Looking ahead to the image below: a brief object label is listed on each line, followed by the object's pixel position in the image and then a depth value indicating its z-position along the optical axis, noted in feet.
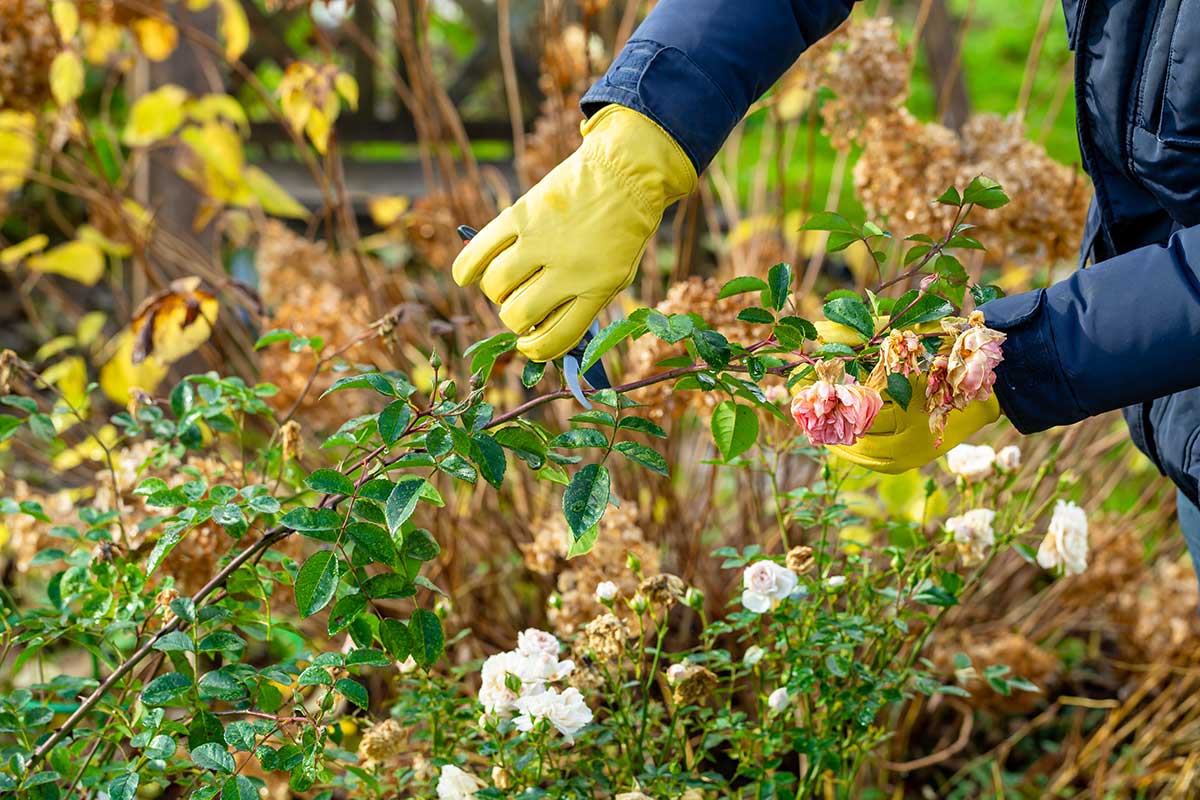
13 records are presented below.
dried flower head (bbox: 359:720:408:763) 6.50
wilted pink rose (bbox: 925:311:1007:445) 5.88
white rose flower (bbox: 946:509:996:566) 6.78
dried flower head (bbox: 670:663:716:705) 6.45
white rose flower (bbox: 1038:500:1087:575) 6.85
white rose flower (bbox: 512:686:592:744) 6.33
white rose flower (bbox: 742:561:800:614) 6.47
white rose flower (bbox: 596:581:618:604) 6.47
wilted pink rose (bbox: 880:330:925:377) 5.89
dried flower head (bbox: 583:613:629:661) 6.45
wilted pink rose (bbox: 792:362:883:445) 5.89
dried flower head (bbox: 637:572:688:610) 6.50
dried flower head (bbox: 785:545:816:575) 6.58
